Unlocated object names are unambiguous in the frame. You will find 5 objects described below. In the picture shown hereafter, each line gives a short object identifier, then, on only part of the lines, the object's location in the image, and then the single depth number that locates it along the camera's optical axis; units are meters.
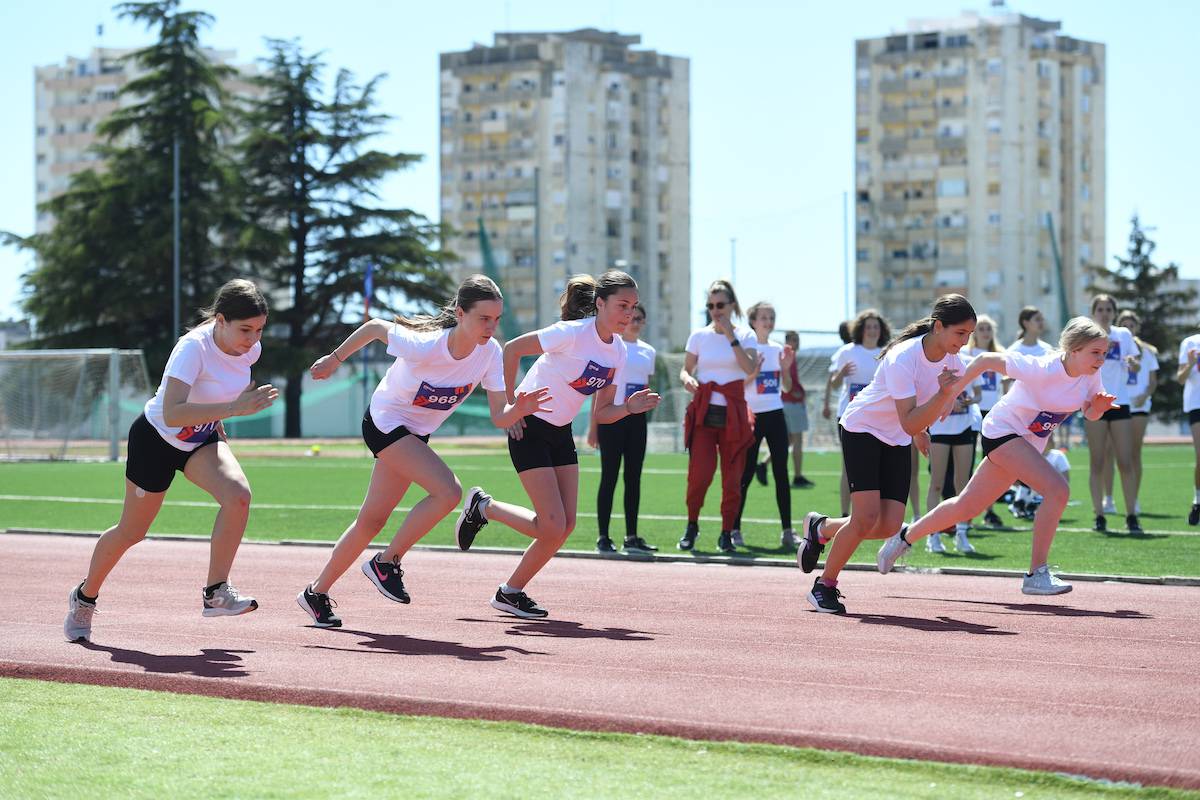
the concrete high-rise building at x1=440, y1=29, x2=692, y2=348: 108.44
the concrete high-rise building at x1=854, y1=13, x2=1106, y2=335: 107.19
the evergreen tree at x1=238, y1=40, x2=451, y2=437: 65.62
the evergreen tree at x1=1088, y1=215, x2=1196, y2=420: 75.81
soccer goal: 39.72
